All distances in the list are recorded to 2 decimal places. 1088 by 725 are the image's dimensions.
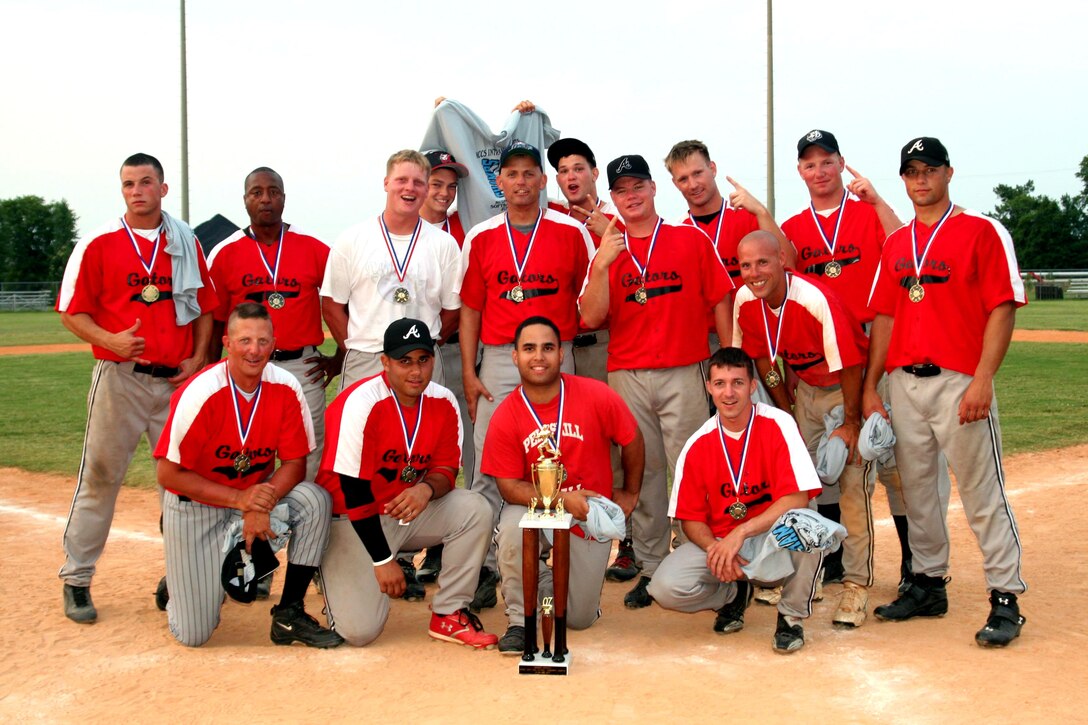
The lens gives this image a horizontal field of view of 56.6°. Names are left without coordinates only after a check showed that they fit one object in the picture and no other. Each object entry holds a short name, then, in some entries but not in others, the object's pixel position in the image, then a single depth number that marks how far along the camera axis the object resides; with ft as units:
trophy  15.48
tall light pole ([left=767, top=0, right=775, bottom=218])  69.00
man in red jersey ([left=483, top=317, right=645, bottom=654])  17.15
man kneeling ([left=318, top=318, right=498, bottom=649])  17.13
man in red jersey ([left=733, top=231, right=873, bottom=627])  18.29
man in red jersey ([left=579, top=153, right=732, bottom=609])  19.69
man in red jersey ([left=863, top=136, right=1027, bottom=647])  16.72
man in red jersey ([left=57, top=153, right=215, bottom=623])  19.21
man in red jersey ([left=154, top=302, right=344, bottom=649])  17.16
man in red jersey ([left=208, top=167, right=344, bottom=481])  21.04
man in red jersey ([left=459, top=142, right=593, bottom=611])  20.13
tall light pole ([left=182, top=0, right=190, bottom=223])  72.54
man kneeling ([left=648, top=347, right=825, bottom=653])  16.67
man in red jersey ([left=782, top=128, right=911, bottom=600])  20.18
